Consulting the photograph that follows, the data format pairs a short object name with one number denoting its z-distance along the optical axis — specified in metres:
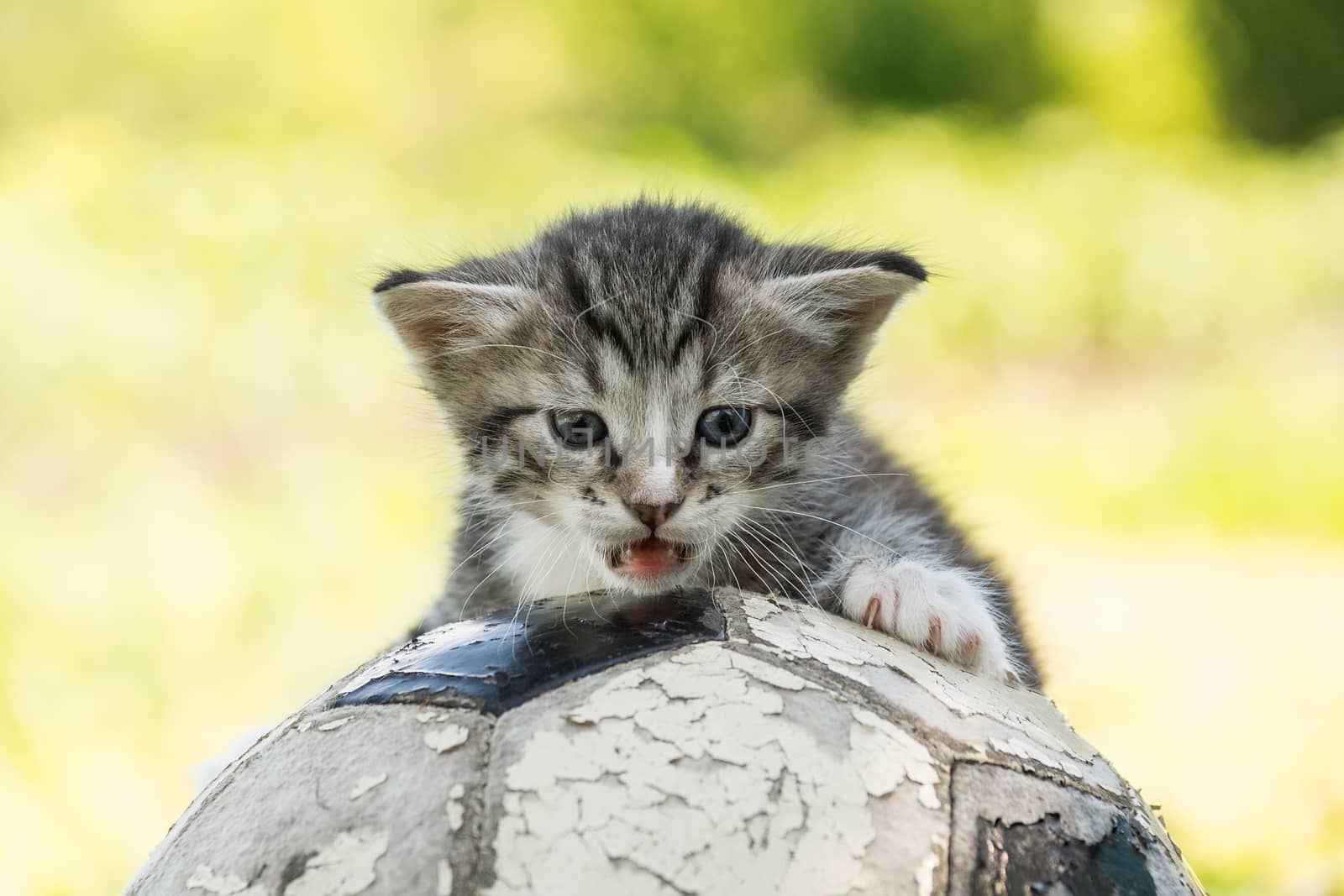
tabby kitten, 1.48
